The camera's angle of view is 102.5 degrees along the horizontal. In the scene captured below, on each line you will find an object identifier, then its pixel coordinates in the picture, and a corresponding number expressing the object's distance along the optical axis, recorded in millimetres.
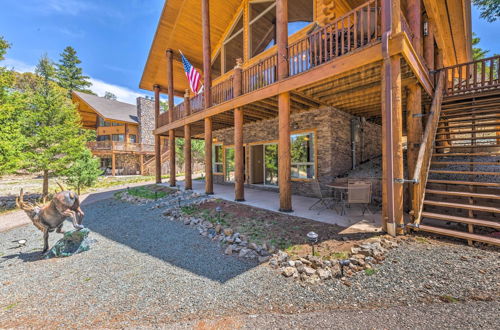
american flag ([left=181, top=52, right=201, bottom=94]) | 8695
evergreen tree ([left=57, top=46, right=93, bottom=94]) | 30219
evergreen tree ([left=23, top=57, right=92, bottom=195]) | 9617
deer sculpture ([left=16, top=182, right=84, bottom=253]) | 3578
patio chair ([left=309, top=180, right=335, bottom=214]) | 5480
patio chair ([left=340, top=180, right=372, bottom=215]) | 4539
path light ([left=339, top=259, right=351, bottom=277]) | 2754
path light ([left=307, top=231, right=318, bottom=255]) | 2855
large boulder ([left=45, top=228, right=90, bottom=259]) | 3706
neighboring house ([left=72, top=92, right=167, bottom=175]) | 20469
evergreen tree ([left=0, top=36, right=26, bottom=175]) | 7857
